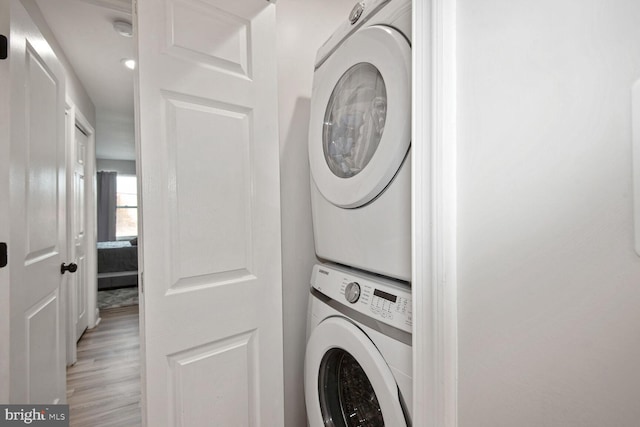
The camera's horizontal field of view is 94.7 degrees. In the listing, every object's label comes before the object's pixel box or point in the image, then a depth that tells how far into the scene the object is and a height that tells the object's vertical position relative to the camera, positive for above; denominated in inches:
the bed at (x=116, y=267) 181.5 -34.2
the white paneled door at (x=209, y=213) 36.9 +0.0
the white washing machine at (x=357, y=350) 29.1 -15.8
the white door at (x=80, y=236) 105.0 -8.5
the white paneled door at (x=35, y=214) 42.6 +0.0
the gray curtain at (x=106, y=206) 272.2 +7.3
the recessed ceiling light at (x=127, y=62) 97.3 +50.8
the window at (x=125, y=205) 284.5 +8.5
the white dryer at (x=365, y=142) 30.3 +8.7
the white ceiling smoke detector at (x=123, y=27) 76.6 +49.3
